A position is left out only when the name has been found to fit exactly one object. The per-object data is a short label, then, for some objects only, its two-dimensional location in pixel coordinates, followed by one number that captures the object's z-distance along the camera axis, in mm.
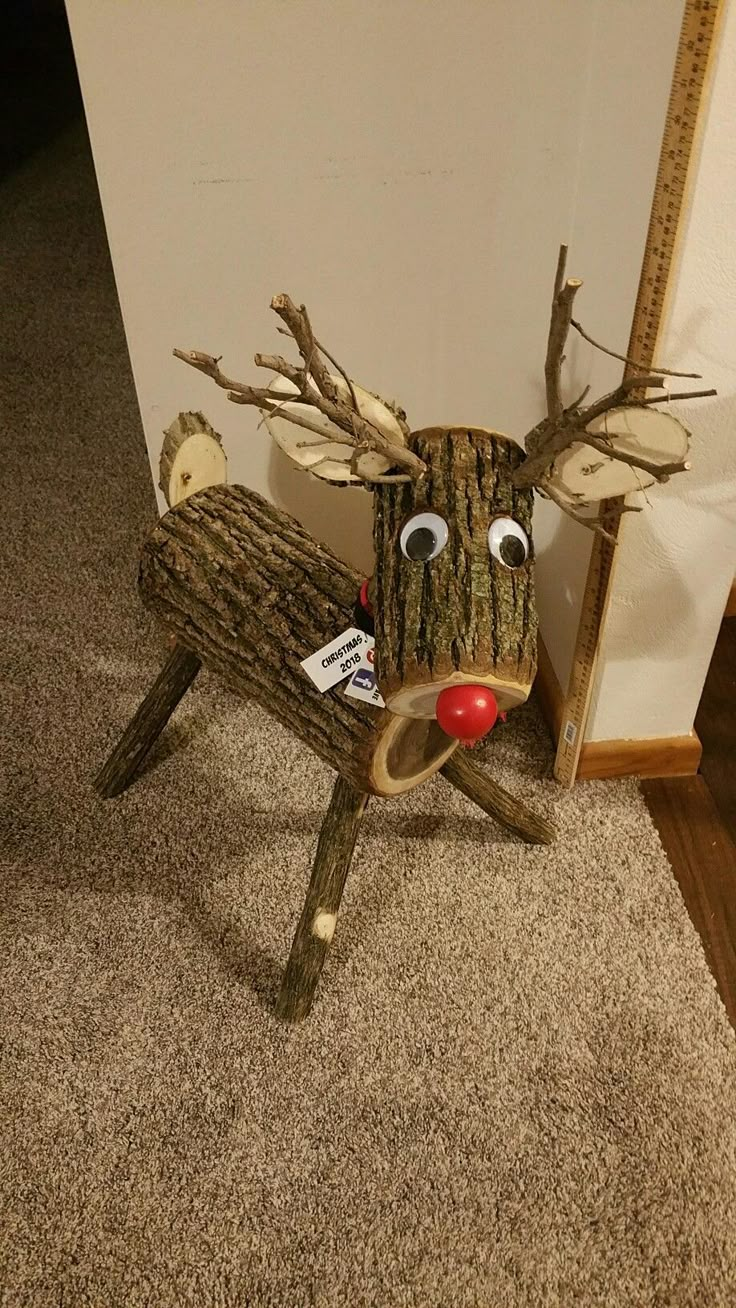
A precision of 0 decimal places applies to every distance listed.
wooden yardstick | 802
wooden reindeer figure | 807
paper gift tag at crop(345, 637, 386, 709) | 959
